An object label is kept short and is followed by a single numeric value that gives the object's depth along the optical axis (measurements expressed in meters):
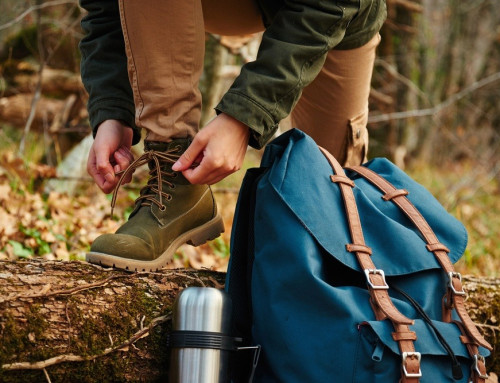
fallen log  1.42
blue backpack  1.41
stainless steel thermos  1.44
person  1.61
